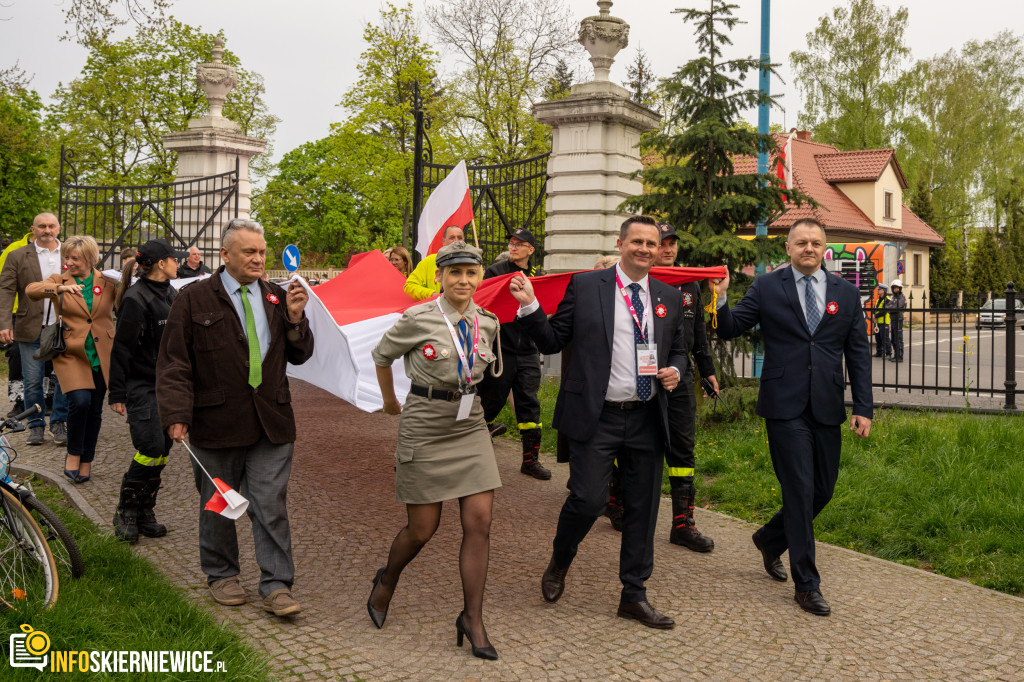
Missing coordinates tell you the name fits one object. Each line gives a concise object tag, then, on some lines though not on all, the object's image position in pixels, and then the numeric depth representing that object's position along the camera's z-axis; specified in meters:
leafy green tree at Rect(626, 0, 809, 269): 9.94
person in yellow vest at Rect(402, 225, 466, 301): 8.08
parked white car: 10.98
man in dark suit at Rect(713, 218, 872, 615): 5.28
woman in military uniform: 4.52
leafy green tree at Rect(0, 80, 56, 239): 25.55
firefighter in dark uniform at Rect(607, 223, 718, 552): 6.30
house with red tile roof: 44.09
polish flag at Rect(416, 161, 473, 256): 8.70
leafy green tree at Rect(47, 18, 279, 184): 33.88
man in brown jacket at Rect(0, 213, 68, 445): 9.71
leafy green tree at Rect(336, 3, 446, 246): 29.81
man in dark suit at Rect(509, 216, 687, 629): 4.96
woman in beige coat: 7.88
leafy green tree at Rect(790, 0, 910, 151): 47.97
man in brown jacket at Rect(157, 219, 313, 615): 4.94
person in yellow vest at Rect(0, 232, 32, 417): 10.27
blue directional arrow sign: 5.35
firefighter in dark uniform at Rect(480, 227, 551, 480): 7.91
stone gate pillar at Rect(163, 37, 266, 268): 17.84
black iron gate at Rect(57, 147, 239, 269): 16.66
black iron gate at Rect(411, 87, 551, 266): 13.02
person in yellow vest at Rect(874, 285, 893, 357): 11.61
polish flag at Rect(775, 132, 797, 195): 36.26
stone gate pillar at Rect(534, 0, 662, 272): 12.79
